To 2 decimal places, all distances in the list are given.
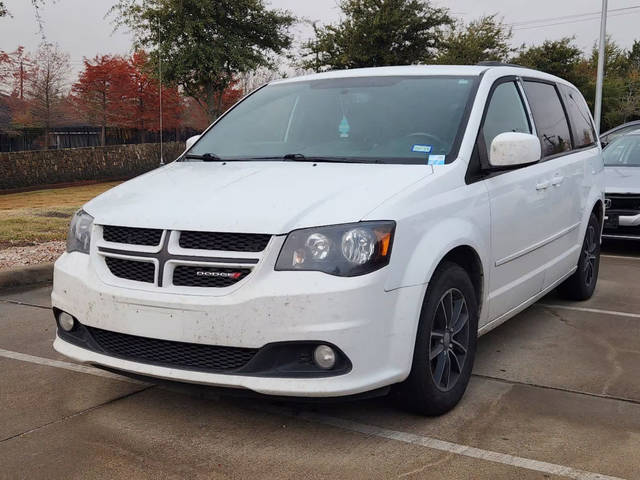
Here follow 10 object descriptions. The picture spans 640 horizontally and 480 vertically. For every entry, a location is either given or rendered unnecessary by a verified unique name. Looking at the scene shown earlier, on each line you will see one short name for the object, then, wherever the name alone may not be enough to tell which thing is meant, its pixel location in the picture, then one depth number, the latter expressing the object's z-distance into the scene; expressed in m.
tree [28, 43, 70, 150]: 36.56
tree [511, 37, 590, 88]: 35.03
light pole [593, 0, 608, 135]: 22.94
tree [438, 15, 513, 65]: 34.91
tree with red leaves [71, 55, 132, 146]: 36.66
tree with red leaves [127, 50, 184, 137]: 36.62
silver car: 8.80
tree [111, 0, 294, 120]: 24.75
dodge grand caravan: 3.20
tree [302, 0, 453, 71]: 29.88
